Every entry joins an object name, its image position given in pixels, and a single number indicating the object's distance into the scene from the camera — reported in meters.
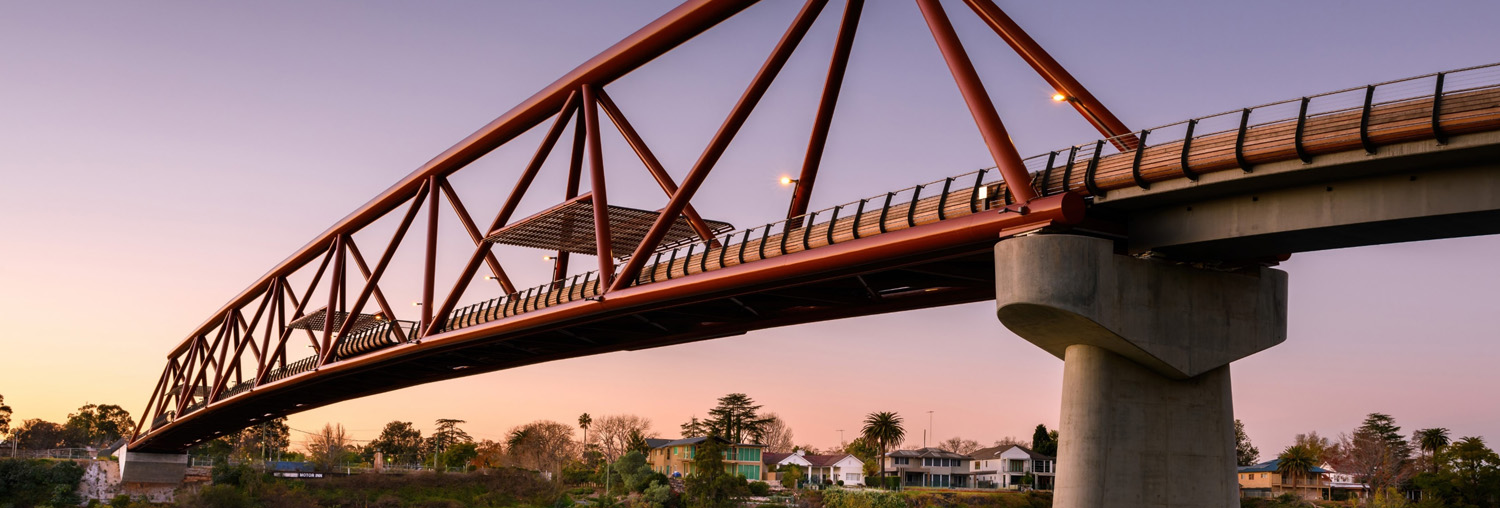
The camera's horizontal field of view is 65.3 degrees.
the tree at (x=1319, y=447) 134.88
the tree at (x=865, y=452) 125.44
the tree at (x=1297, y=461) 121.19
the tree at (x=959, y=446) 183.00
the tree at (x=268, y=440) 160.50
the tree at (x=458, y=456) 126.62
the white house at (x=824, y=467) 124.69
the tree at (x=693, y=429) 134.38
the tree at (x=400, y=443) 146.88
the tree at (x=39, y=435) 174.25
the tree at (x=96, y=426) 178.00
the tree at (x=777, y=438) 158.93
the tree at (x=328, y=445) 136.88
